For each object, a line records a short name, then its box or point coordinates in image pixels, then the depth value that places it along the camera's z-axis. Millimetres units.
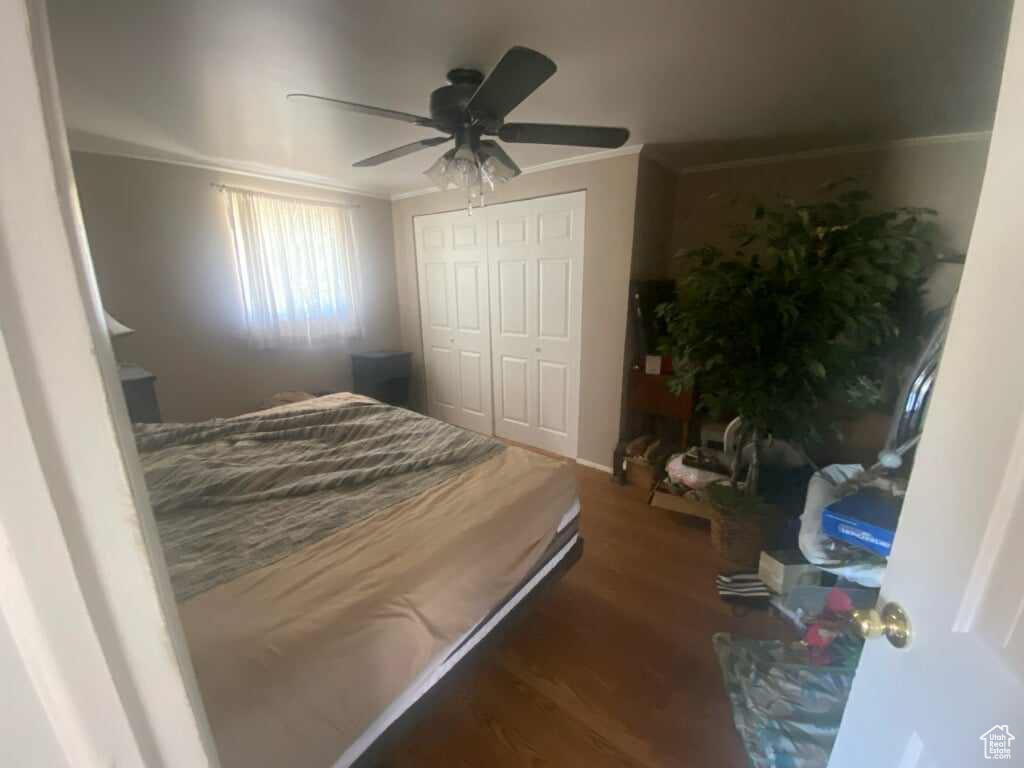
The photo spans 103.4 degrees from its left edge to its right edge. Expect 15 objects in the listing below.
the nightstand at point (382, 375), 3625
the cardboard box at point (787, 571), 1707
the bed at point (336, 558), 865
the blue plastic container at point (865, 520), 1106
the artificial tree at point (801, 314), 1424
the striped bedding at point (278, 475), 1219
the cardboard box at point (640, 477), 2701
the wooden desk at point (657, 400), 2633
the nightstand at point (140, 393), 2297
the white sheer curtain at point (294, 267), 2975
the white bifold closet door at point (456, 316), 3473
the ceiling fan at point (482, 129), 1272
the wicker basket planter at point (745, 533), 1902
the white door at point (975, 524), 412
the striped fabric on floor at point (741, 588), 1775
